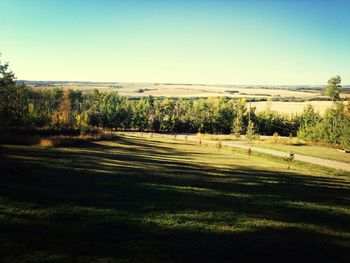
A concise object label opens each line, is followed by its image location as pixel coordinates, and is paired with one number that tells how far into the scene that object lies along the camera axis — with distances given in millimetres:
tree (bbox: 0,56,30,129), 39125
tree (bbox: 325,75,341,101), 106250
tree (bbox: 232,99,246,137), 79125
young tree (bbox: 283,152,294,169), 33425
